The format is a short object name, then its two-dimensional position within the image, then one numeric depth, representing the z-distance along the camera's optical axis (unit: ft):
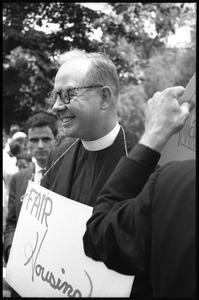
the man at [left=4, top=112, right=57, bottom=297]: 12.31
